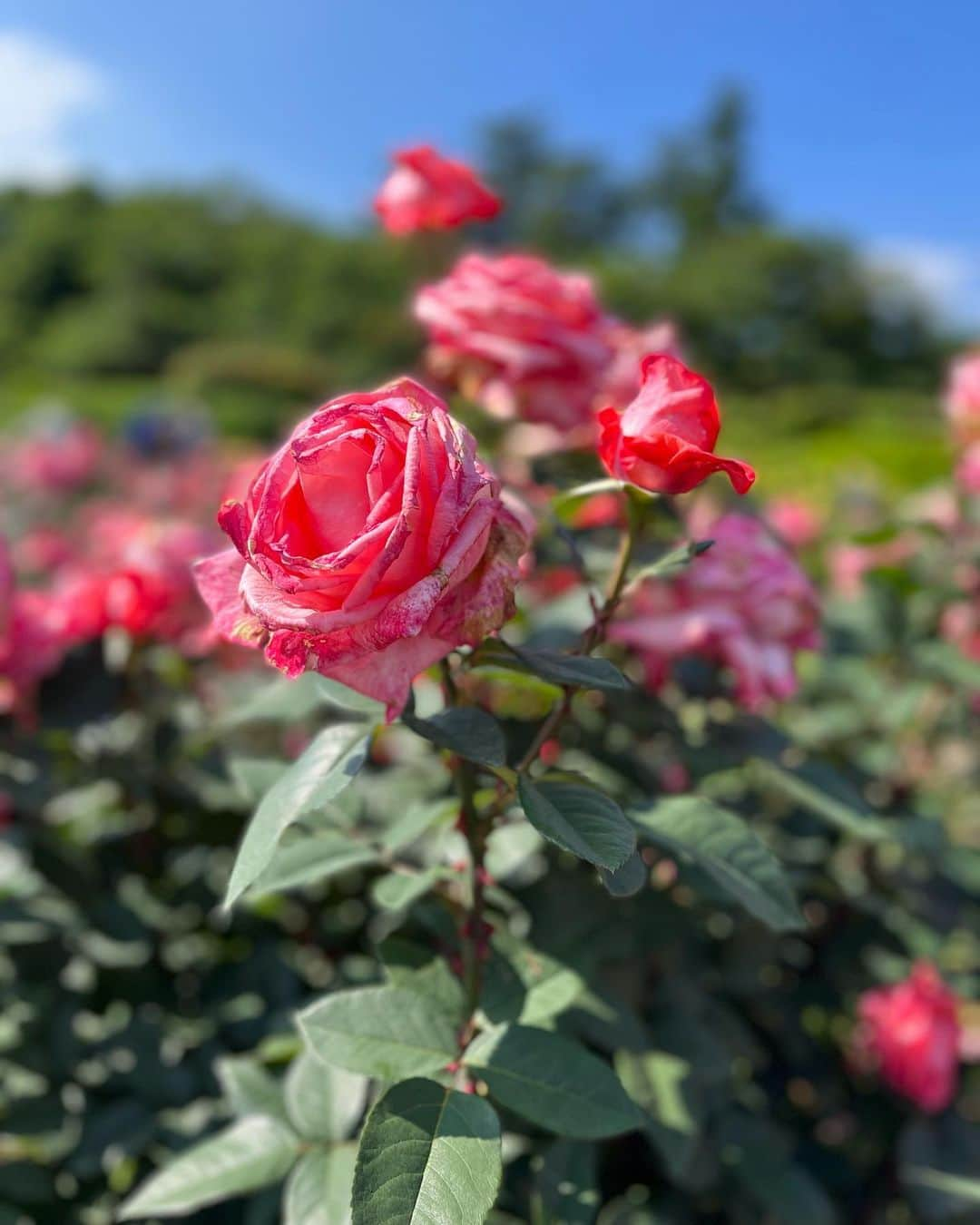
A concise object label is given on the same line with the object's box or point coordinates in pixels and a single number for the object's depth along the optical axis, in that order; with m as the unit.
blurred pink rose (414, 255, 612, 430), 0.80
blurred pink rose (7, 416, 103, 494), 3.08
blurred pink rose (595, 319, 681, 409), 0.86
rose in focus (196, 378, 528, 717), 0.41
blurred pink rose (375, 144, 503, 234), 0.86
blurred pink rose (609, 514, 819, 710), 0.76
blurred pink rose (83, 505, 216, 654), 0.97
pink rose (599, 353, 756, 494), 0.49
